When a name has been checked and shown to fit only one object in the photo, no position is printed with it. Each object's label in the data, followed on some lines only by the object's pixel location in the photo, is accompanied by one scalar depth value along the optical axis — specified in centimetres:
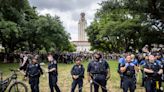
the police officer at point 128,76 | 445
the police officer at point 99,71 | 464
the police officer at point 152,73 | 442
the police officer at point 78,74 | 494
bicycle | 510
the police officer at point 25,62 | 718
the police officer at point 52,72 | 515
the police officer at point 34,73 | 516
